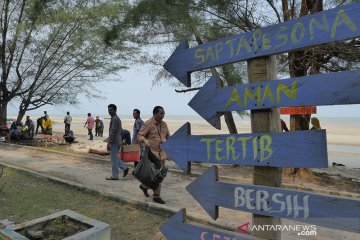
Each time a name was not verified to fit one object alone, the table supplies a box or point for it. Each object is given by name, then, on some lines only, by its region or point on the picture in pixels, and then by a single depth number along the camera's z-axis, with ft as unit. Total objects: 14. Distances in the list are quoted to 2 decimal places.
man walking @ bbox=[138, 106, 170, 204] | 18.76
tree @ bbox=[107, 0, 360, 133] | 22.47
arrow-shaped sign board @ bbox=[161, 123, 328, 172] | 5.87
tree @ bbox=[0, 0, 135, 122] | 51.44
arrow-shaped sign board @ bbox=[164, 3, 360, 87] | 5.65
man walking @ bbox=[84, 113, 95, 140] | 64.56
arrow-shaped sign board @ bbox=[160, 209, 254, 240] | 6.70
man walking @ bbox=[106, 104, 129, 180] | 24.67
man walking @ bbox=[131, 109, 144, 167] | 28.22
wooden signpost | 5.64
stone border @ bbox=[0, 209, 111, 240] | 10.10
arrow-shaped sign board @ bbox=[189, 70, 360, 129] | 5.58
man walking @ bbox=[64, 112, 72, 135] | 65.87
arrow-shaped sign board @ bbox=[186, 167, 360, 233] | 5.48
